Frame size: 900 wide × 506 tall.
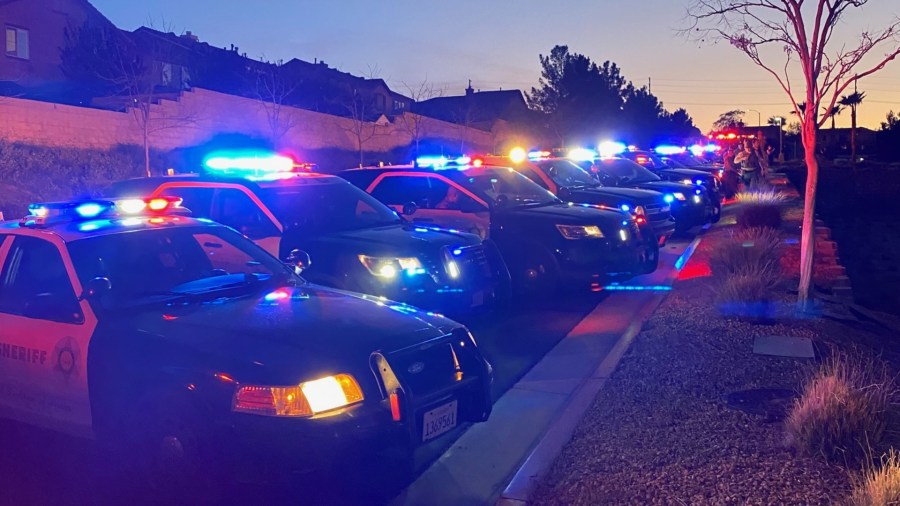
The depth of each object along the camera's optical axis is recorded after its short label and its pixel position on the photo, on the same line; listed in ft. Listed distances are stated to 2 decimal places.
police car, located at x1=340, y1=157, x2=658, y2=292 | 35.12
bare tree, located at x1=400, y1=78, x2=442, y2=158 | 138.41
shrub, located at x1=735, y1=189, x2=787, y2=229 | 49.78
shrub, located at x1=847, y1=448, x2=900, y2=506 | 12.69
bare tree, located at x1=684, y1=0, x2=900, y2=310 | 28.14
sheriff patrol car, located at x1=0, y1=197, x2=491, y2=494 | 14.32
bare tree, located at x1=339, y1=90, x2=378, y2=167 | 126.11
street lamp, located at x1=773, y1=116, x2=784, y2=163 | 189.45
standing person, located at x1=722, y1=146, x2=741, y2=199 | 83.56
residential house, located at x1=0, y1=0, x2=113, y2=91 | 115.55
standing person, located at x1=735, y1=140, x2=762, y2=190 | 81.15
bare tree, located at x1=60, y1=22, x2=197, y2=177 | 89.40
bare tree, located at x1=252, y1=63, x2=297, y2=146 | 111.24
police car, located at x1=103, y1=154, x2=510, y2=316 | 26.61
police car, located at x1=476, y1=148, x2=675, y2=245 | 46.14
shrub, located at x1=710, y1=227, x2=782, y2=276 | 33.60
